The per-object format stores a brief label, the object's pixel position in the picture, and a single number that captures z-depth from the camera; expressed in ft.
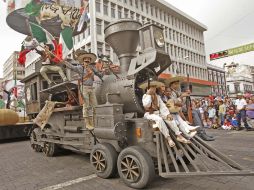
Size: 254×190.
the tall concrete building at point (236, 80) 311.06
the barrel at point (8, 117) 38.81
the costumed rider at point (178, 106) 15.10
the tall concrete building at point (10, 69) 238.89
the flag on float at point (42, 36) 31.60
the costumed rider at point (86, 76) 18.70
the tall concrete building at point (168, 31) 110.42
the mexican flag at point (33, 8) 40.84
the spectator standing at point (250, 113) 42.68
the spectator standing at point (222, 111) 46.96
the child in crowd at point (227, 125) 45.51
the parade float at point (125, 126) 13.57
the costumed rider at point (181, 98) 18.22
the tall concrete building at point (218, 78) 210.96
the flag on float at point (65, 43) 30.01
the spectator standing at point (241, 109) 40.96
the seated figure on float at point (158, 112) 13.86
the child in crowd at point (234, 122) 44.65
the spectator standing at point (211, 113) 49.52
